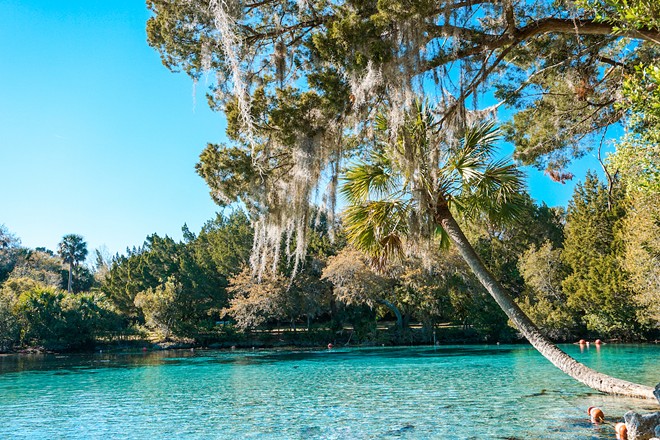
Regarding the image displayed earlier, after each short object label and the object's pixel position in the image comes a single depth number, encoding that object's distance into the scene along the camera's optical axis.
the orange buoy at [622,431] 7.30
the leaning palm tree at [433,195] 6.83
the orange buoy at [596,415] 8.45
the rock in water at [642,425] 6.77
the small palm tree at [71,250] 60.62
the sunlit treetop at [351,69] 5.86
